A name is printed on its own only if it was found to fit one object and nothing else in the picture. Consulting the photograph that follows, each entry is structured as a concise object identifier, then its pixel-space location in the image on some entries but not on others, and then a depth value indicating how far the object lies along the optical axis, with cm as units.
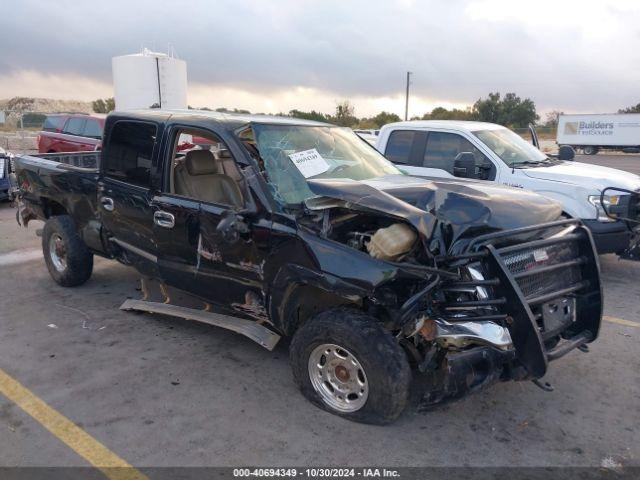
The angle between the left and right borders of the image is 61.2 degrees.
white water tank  2339
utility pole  5319
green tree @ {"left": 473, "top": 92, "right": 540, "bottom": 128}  5741
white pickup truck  602
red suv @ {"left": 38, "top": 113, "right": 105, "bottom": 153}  1351
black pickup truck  308
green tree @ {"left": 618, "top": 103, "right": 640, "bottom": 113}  6172
